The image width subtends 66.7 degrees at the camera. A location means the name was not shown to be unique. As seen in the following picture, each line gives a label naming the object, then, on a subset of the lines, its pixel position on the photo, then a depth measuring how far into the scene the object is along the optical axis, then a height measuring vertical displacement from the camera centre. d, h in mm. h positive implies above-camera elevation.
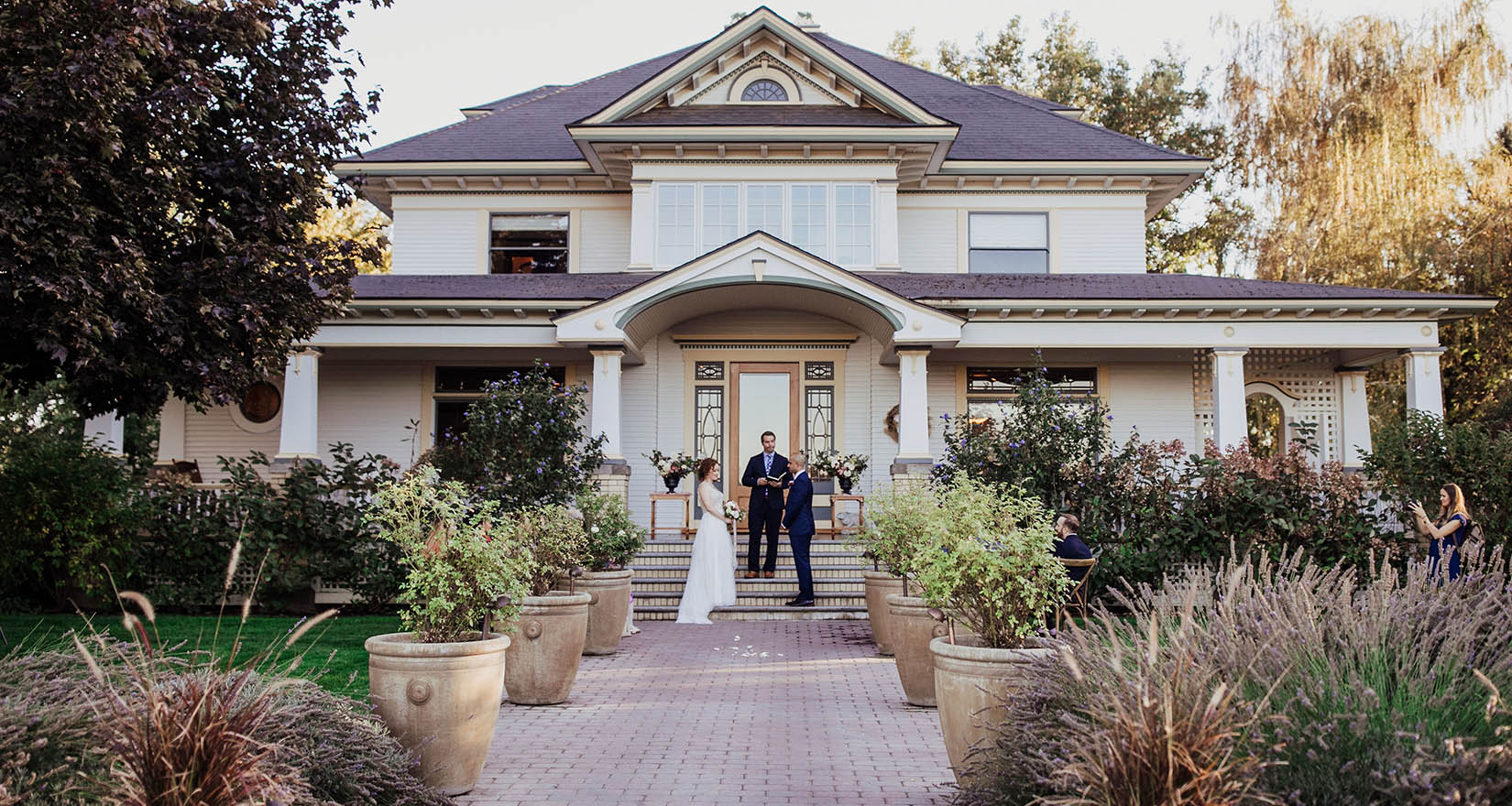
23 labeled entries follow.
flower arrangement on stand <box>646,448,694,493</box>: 16752 +116
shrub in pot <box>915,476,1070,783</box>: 5570 -692
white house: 16672 +2676
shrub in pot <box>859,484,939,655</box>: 9891 -591
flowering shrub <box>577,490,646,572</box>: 11211 -558
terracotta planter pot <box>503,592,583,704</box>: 8203 -1230
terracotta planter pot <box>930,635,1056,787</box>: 5496 -1029
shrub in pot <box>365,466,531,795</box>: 5711 -848
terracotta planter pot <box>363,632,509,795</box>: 5691 -1121
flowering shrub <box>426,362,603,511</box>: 12992 +328
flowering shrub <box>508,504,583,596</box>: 8945 -534
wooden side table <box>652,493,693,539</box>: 16672 -447
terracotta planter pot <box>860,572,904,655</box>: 10812 -1216
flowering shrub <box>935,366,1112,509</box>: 13086 +368
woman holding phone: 10582 -492
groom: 13523 -550
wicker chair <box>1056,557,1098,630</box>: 6629 -638
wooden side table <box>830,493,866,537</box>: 16188 -481
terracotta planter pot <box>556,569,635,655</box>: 10750 -1246
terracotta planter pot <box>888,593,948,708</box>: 8297 -1250
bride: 13609 -1047
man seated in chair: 8812 -559
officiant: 14125 -214
